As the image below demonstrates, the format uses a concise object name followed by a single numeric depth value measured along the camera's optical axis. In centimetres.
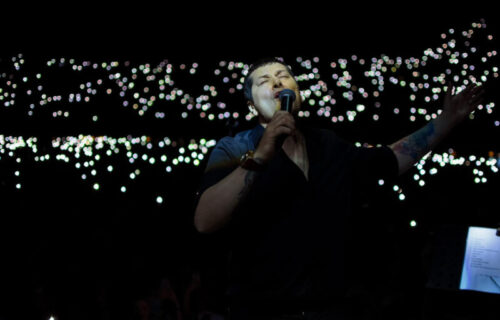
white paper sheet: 187
